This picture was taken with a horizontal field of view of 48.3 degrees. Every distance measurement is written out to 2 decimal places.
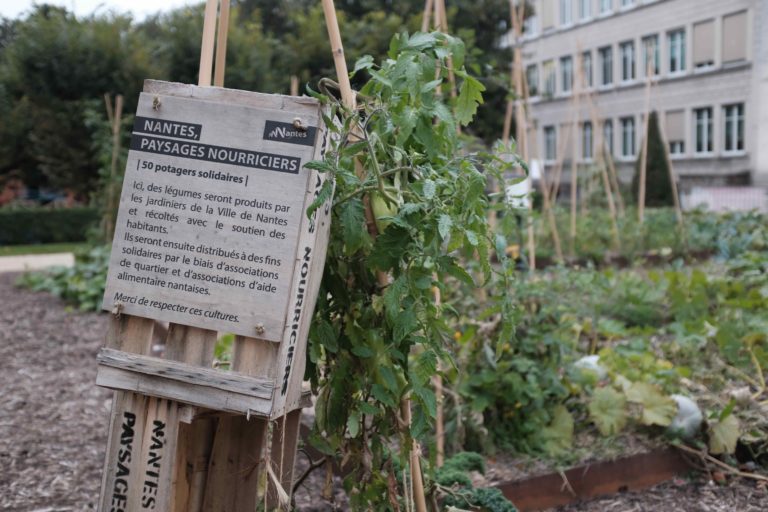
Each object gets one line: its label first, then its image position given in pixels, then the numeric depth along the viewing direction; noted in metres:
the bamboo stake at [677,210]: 11.44
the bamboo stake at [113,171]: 10.83
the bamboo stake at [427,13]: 5.43
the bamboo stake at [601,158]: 11.43
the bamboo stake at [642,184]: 11.60
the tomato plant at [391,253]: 2.23
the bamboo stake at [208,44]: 2.50
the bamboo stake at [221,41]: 2.64
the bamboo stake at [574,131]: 11.31
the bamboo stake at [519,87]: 7.28
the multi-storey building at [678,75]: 31.33
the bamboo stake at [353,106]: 2.47
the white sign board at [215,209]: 2.22
